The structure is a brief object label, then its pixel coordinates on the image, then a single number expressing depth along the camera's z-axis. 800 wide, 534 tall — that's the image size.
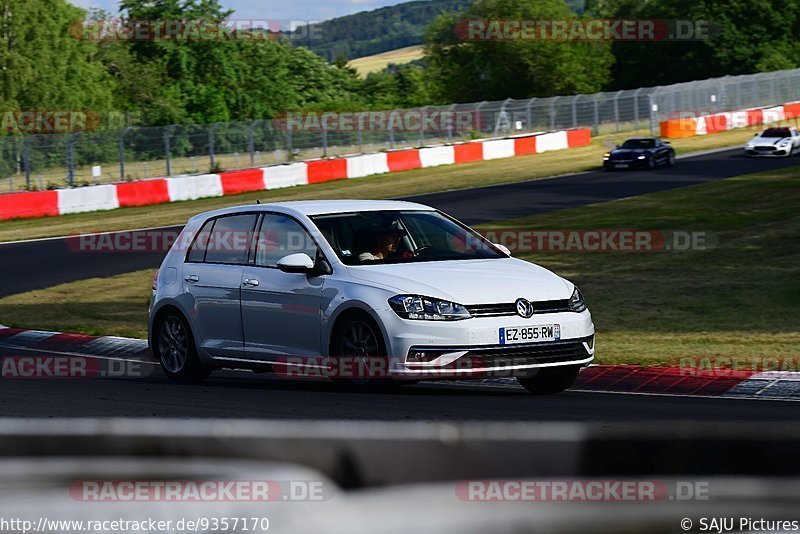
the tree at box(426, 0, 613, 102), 97.75
